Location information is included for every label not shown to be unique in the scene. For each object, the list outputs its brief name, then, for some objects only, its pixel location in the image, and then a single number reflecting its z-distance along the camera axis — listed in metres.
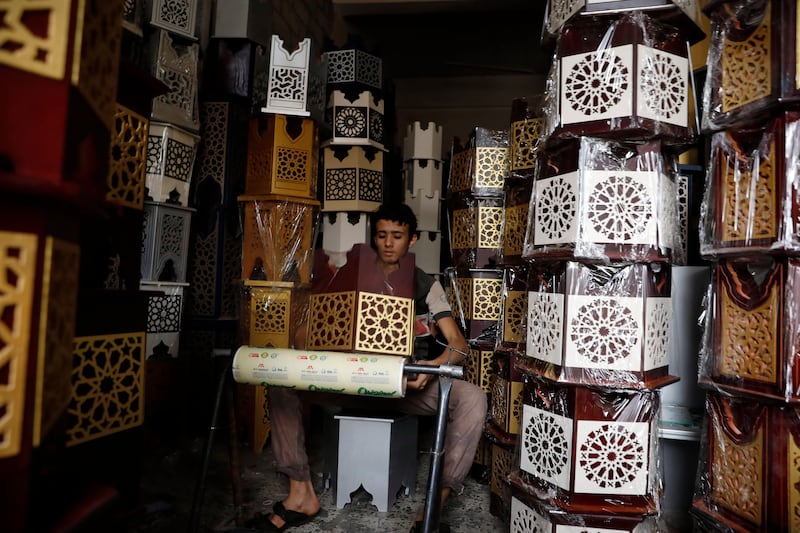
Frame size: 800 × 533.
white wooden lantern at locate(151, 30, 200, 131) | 2.54
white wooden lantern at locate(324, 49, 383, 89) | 3.25
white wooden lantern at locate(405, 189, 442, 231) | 3.66
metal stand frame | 1.43
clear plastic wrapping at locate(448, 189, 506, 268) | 2.52
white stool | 2.13
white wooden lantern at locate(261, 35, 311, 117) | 2.81
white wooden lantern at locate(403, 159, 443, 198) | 3.78
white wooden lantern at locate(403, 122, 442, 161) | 3.79
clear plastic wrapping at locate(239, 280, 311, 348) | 2.75
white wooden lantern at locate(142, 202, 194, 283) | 2.52
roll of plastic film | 1.46
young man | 2.00
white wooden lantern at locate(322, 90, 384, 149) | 3.24
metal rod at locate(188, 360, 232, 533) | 1.64
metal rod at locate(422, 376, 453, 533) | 1.43
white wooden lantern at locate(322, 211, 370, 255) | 3.30
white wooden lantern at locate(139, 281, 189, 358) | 2.57
